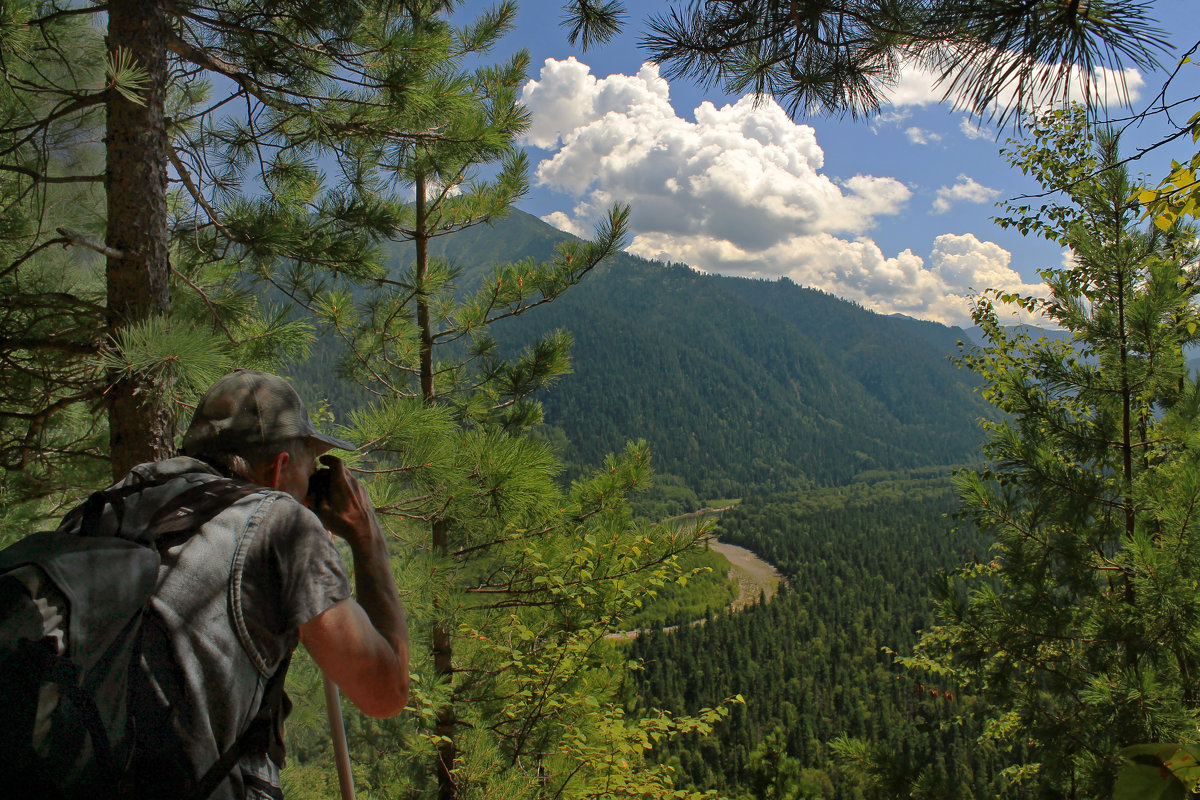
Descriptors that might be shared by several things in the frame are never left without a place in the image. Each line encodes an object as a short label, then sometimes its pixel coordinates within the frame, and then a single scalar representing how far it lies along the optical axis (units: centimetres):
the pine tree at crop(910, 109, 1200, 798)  388
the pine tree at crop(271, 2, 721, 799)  336
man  98
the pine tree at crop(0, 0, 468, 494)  214
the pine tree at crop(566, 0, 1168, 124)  181
